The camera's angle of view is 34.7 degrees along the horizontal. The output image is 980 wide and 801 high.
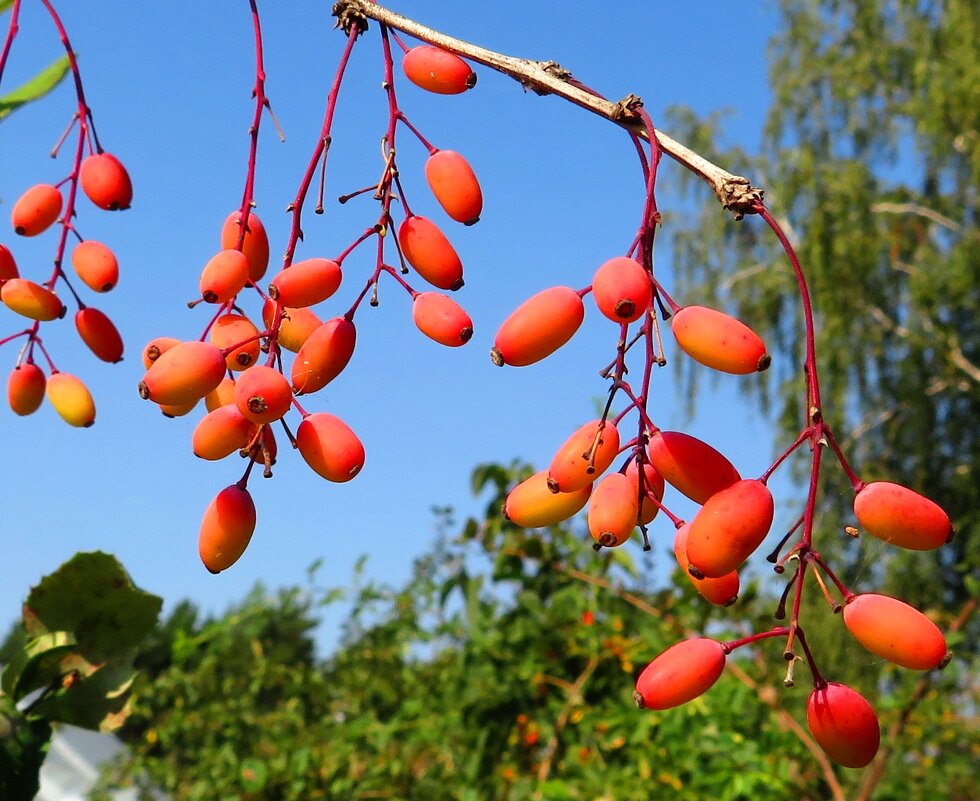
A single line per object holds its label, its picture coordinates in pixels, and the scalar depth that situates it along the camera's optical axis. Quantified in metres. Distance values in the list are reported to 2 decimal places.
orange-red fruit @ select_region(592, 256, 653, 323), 0.15
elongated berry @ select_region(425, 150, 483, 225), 0.17
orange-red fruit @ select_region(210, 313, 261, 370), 0.17
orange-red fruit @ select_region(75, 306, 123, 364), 0.22
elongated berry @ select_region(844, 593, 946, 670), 0.16
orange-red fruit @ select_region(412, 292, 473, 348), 0.17
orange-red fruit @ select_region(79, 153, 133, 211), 0.21
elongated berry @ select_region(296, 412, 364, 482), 0.16
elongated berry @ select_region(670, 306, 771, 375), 0.16
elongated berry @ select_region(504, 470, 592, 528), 0.16
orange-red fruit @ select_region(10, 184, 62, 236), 0.23
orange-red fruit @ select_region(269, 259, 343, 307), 0.16
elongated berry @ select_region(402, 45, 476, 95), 0.17
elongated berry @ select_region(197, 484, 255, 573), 0.16
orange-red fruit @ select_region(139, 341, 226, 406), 0.16
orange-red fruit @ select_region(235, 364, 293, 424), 0.16
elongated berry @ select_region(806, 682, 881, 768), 0.15
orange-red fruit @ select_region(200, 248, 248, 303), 0.17
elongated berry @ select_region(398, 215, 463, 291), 0.17
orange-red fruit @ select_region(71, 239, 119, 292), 0.22
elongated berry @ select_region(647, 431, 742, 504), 0.15
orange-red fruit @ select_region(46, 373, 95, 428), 0.23
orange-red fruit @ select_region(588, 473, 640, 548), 0.16
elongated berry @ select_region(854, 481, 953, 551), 0.16
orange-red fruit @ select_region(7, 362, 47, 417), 0.23
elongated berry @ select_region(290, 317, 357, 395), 0.16
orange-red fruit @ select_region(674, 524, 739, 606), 0.16
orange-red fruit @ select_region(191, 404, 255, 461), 0.16
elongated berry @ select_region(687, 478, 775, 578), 0.15
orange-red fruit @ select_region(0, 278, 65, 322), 0.21
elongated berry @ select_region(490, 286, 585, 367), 0.16
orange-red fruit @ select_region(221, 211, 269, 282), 0.18
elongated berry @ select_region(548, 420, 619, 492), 0.16
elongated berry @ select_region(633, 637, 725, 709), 0.16
